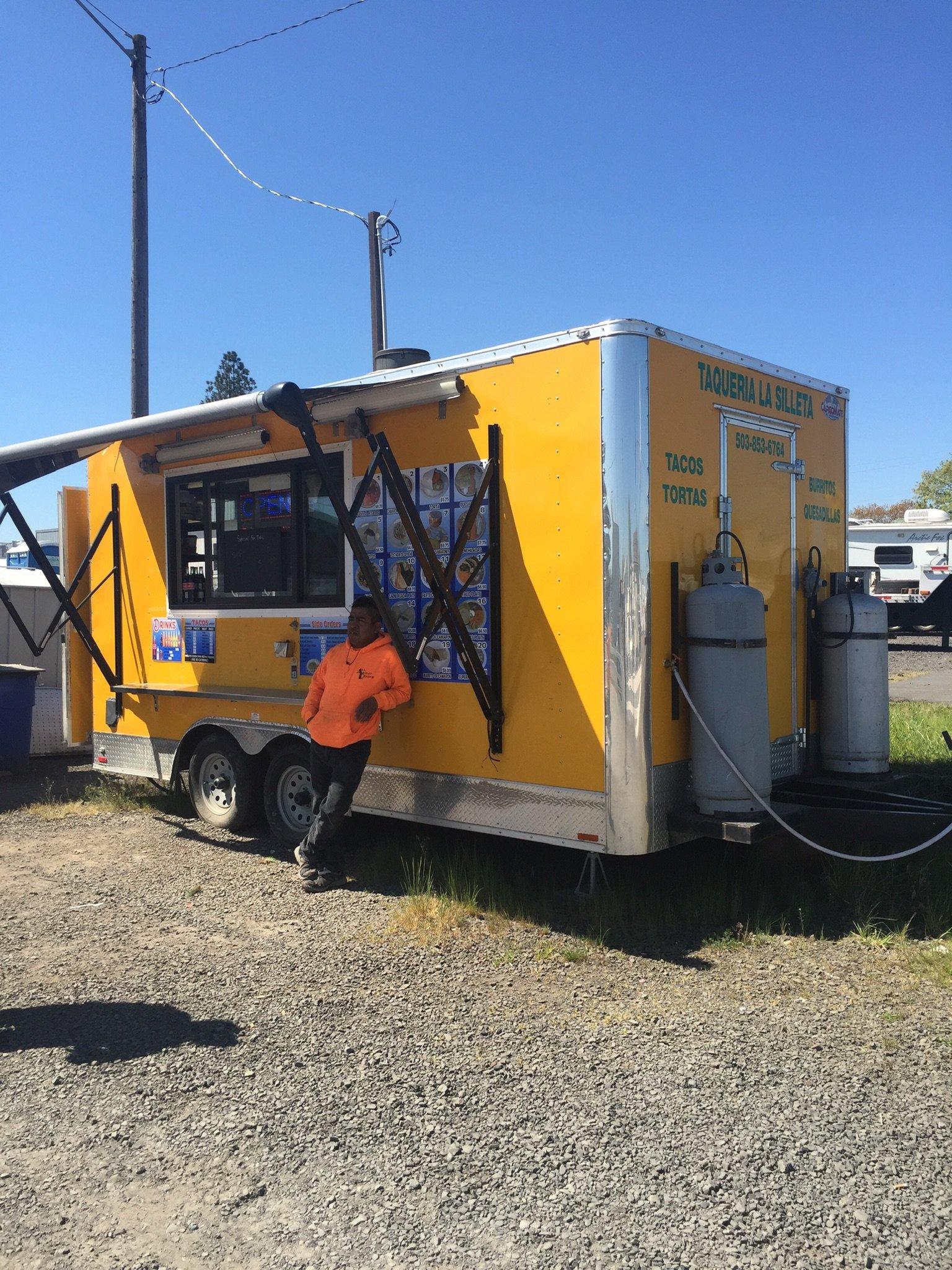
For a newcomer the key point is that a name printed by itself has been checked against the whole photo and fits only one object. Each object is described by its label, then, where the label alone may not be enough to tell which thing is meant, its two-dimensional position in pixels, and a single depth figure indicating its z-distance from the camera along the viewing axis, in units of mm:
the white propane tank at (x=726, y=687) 4957
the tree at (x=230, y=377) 52406
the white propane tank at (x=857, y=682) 5906
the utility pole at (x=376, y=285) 15891
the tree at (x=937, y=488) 53188
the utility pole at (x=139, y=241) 10922
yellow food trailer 4918
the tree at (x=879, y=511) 76000
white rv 24406
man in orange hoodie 5715
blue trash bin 9484
